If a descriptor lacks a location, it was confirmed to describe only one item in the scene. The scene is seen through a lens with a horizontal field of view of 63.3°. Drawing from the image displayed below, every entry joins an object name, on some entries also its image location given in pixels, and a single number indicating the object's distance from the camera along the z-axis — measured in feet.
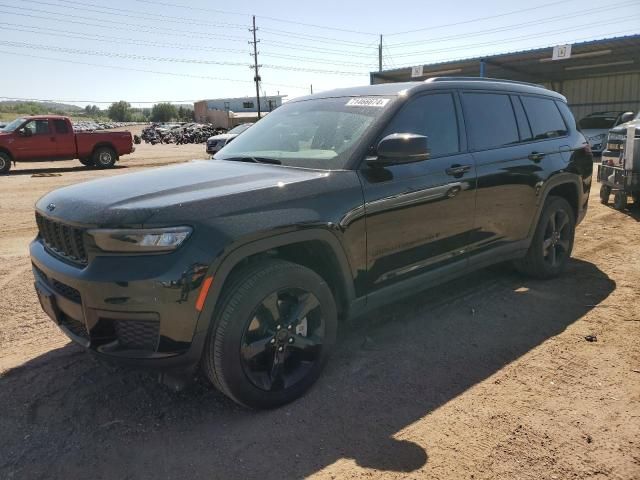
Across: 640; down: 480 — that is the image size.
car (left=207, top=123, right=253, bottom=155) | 69.41
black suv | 8.29
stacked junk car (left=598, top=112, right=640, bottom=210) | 25.64
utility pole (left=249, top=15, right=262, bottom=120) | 189.16
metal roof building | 76.28
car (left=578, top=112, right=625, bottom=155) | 60.39
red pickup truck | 58.34
